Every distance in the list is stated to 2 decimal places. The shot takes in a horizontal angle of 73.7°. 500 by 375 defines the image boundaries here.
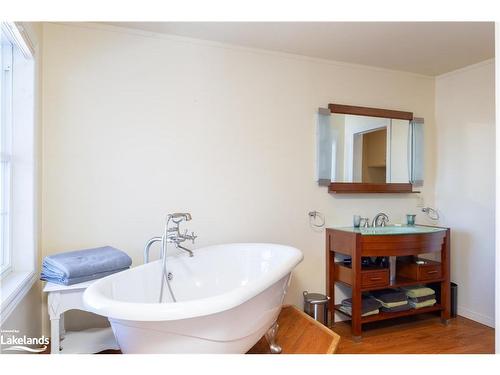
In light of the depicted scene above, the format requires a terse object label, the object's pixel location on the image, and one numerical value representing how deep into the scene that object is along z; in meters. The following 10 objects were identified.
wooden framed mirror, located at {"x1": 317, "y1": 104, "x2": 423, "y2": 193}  2.94
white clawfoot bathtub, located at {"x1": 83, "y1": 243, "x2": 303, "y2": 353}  1.35
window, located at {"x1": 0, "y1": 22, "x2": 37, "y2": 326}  1.83
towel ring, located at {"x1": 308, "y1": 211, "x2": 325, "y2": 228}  2.93
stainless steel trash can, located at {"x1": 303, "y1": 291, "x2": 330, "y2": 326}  2.70
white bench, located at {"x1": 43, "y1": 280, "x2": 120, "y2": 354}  1.77
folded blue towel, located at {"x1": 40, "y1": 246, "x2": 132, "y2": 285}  1.81
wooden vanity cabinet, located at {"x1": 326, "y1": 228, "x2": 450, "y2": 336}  2.60
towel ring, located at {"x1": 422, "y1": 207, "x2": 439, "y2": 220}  3.37
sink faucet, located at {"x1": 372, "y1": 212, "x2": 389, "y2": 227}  3.15
